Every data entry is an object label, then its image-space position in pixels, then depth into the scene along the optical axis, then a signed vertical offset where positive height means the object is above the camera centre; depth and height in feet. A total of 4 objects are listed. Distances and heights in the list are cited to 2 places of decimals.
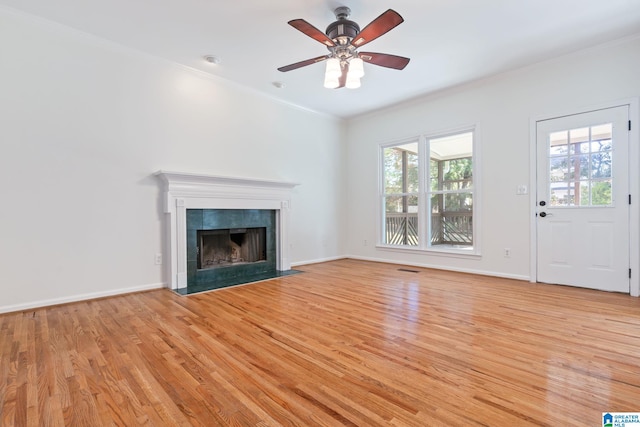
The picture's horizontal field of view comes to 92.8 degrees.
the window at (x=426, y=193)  16.66 +0.95
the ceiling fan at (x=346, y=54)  8.70 +4.83
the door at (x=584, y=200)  11.14 +0.35
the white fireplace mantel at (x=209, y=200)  12.01 +0.52
